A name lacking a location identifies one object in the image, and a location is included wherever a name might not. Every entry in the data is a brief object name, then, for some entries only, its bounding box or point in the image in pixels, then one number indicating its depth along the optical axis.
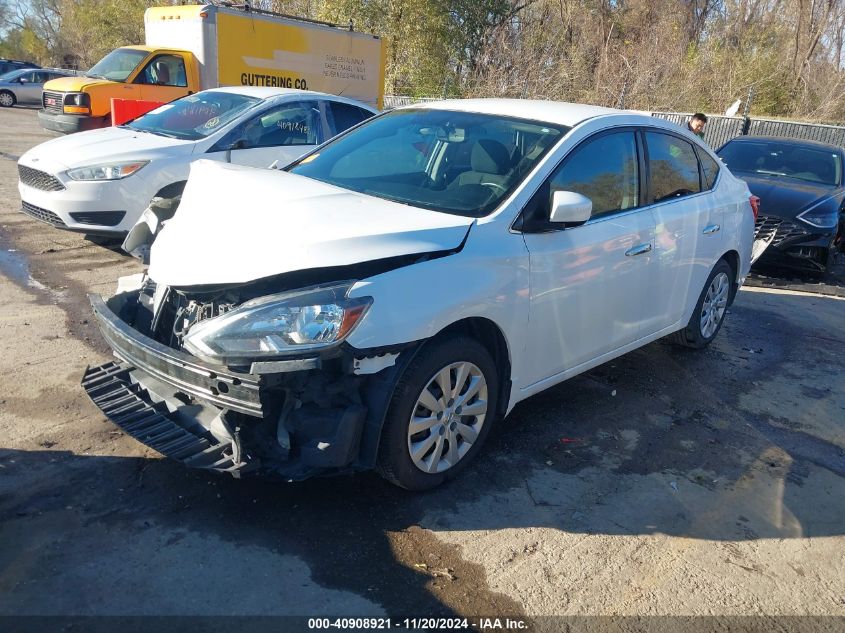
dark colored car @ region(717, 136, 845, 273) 8.99
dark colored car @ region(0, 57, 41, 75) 32.66
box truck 14.05
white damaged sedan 3.11
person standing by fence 10.81
